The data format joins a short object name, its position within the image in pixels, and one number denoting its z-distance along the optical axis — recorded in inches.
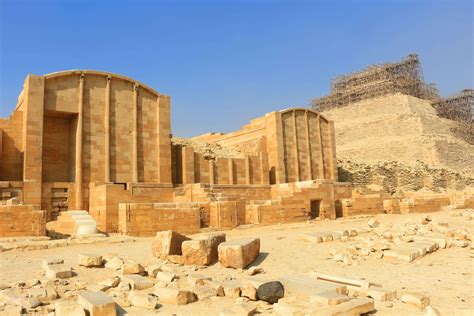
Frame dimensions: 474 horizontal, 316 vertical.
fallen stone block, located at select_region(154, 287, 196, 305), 197.5
